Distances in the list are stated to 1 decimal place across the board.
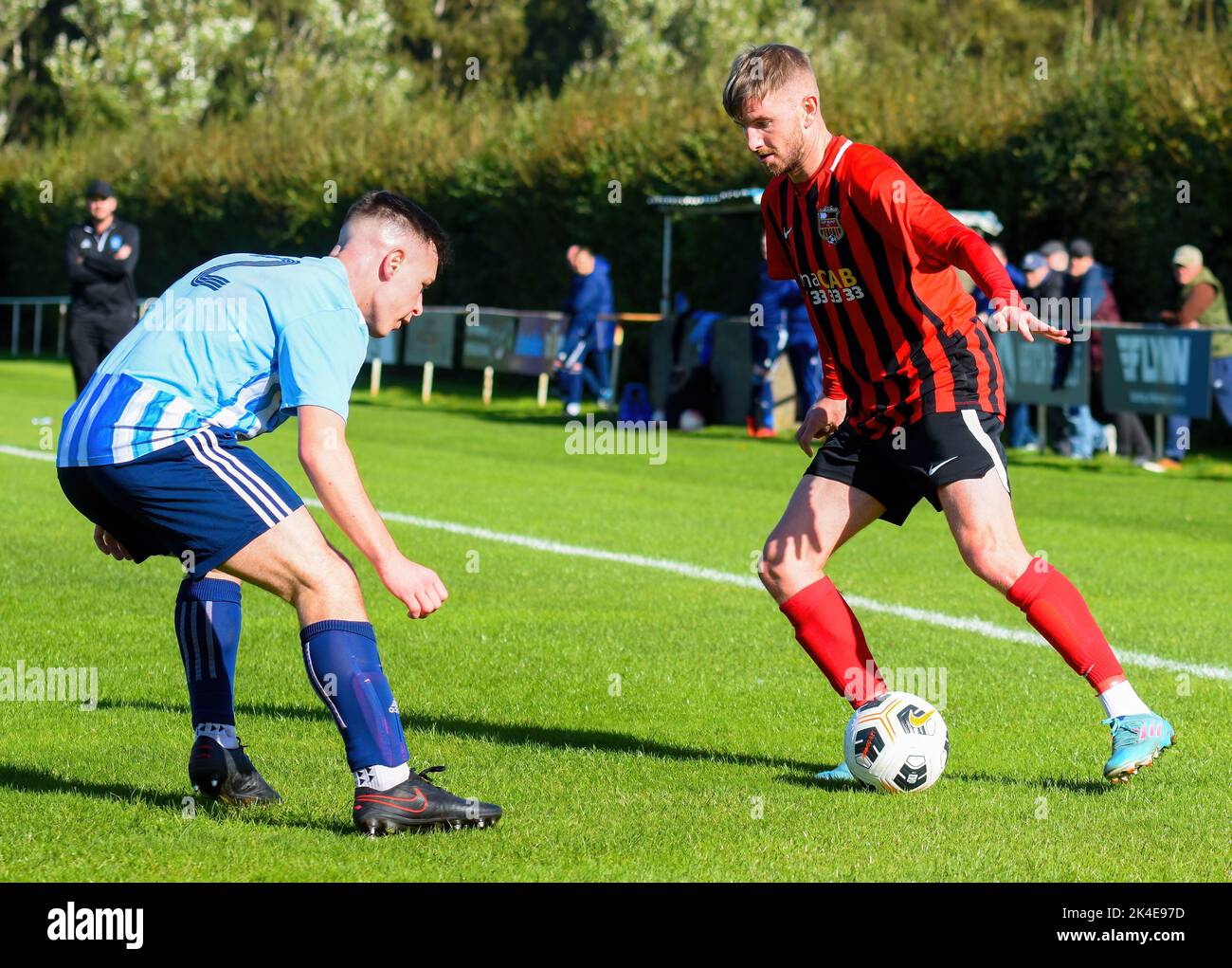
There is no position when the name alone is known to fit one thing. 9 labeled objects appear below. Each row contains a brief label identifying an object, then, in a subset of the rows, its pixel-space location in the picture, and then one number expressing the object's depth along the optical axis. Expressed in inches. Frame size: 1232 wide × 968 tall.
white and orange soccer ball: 209.5
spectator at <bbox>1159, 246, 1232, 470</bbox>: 650.8
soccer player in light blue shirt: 175.3
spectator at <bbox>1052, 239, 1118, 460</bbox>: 690.2
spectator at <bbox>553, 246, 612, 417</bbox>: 901.2
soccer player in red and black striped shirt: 210.4
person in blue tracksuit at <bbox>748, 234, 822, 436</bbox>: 794.2
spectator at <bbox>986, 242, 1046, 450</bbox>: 730.2
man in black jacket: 700.0
